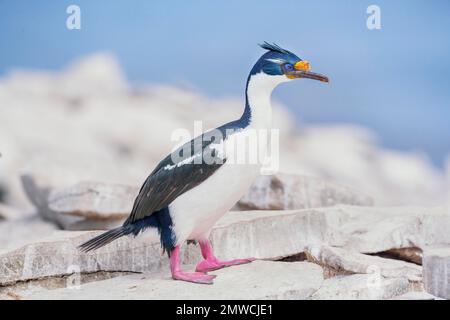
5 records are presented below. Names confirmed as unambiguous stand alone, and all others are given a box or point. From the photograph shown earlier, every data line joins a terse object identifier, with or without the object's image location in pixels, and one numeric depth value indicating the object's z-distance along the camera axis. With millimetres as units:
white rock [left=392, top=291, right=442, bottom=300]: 5609
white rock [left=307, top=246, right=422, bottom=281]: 6101
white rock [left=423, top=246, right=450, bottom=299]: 6016
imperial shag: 6016
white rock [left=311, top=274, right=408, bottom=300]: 5715
